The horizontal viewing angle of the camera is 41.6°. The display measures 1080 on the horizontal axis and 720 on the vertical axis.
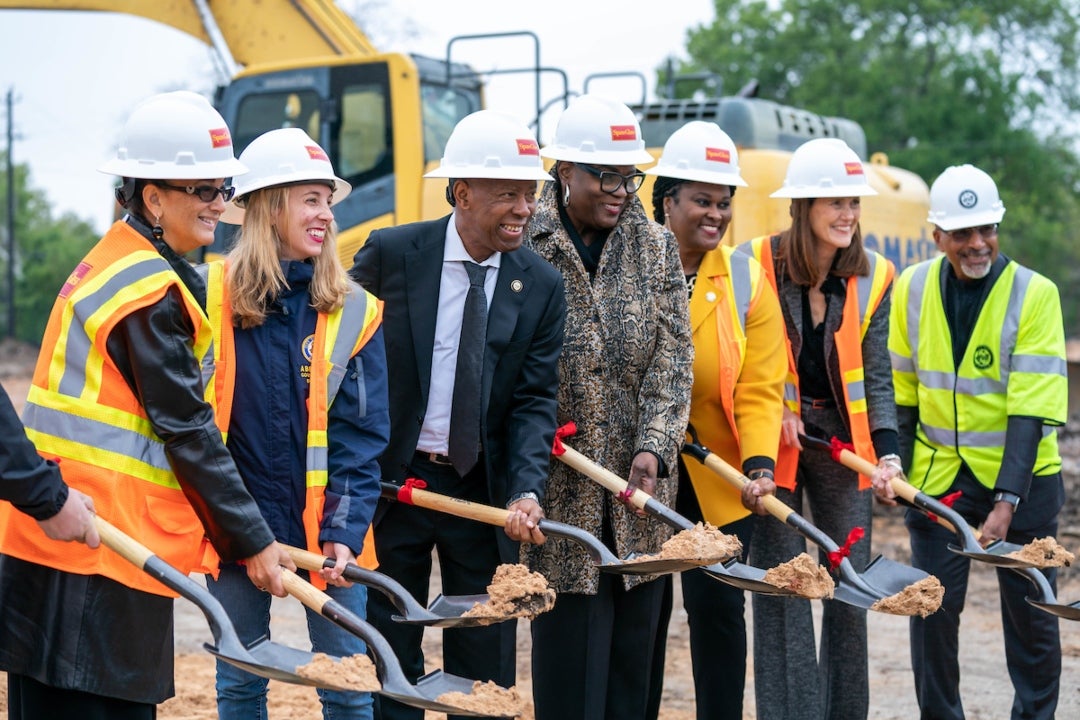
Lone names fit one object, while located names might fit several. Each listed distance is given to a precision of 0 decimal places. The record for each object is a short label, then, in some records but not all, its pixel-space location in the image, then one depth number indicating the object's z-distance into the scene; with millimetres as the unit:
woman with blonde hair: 3943
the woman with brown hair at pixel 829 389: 5352
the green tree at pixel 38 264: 41719
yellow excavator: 10344
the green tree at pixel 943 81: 33781
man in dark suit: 4418
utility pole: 38938
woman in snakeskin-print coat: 4598
